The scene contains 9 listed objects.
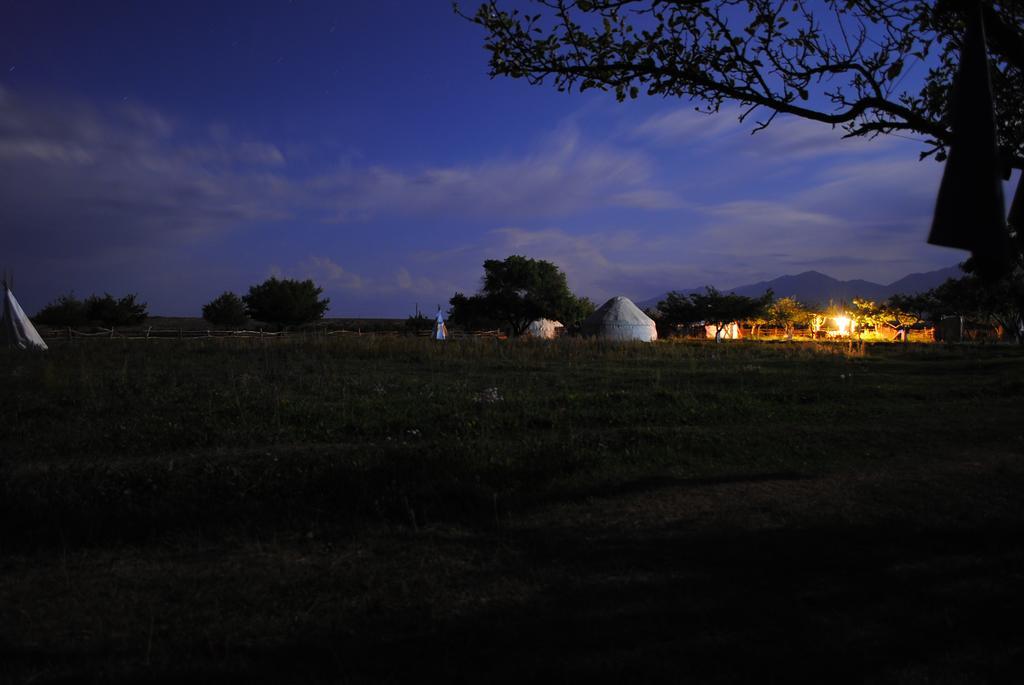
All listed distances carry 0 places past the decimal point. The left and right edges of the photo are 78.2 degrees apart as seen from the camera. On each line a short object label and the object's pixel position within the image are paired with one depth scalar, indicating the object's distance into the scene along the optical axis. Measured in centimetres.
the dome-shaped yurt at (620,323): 3541
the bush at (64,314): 5067
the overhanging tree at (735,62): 479
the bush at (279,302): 5397
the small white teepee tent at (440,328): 3424
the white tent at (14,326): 1969
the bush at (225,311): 6191
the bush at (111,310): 5294
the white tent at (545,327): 4450
